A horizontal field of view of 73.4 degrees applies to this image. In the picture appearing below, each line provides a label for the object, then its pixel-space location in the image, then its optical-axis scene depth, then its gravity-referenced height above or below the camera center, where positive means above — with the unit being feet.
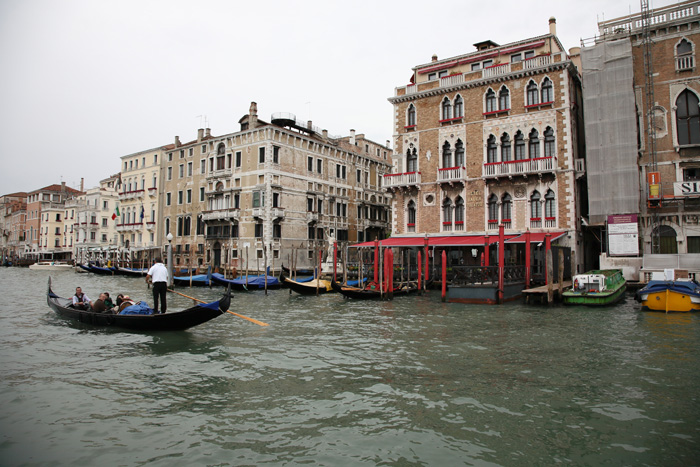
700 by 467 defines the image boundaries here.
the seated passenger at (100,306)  34.58 -3.56
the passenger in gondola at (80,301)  36.25 -3.42
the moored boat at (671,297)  40.60 -3.52
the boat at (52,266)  148.77 -2.70
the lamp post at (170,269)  68.48 -1.78
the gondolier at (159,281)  31.60 -1.60
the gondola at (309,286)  62.44 -3.93
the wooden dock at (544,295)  46.43 -3.80
